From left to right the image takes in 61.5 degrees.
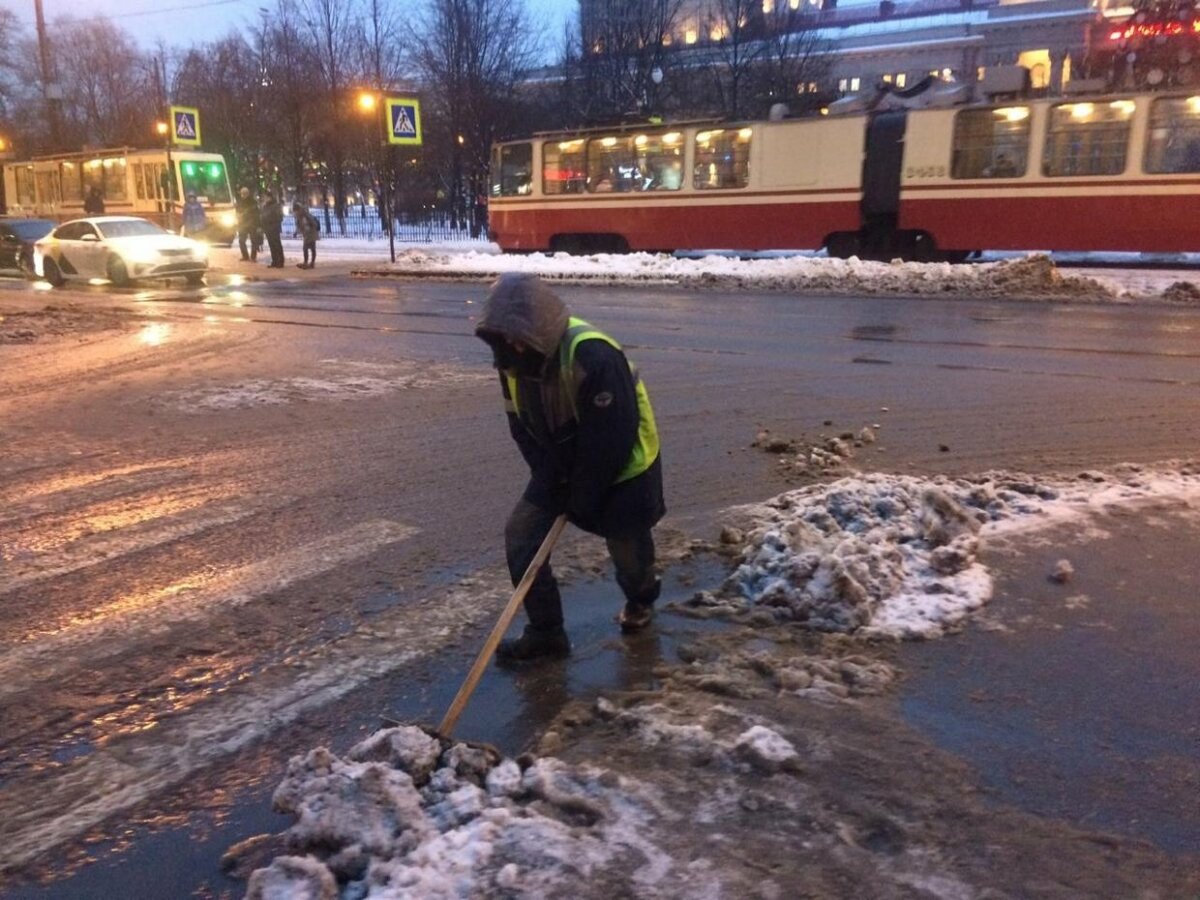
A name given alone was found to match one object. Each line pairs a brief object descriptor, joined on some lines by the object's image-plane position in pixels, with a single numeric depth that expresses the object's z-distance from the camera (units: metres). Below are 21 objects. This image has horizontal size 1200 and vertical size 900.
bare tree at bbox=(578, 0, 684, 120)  44.09
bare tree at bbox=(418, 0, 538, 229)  44.31
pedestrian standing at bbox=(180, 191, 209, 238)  33.78
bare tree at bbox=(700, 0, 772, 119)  43.09
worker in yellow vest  3.41
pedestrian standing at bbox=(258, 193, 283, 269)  26.81
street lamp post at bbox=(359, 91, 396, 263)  27.42
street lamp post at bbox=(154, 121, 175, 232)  34.06
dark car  26.47
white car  21.11
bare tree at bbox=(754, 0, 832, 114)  42.88
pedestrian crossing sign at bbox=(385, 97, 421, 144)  23.36
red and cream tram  19.80
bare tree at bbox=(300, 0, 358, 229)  44.22
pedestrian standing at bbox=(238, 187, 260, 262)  29.28
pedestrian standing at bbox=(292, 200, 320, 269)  26.86
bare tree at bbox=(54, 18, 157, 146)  58.59
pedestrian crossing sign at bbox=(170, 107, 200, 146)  30.09
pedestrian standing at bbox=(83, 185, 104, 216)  35.38
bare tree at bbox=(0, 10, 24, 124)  55.88
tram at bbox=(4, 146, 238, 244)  34.59
